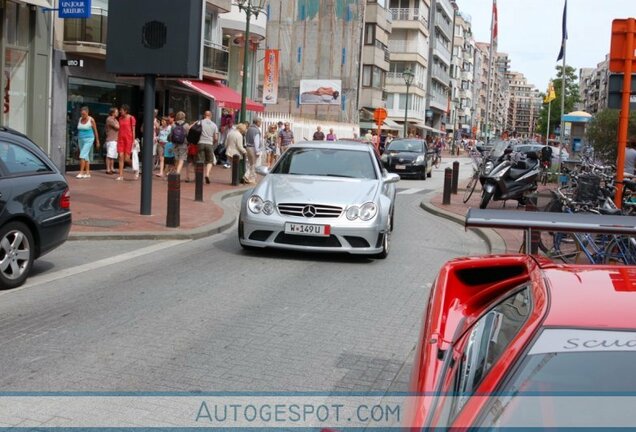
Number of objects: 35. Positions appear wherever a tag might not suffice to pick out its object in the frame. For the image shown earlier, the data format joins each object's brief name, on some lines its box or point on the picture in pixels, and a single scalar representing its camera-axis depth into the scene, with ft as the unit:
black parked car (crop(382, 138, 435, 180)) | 97.40
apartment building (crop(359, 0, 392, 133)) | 204.44
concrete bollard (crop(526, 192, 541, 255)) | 31.16
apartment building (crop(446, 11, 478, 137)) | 393.09
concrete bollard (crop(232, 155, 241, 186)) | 68.59
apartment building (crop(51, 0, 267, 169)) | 71.56
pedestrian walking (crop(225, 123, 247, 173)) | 70.74
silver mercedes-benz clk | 31.45
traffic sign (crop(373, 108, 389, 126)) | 142.74
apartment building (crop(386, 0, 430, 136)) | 251.80
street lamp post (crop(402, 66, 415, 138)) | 172.04
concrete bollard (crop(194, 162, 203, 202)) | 51.80
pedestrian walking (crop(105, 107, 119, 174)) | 66.85
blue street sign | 63.41
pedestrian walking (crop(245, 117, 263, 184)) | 73.26
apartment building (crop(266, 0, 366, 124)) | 192.24
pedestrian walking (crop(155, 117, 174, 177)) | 71.26
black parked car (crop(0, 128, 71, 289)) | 24.64
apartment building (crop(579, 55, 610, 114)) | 575.87
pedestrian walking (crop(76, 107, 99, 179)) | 64.34
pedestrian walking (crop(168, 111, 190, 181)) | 64.72
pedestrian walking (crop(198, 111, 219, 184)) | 67.15
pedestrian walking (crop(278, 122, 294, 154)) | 102.37
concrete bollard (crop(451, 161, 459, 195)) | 69.61
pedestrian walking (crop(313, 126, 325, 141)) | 106.93
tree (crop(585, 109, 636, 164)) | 69.36
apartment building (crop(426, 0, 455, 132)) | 292.20
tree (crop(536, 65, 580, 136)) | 304.13
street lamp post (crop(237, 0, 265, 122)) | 73.61
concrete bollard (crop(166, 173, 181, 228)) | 38.63
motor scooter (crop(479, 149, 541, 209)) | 53.72
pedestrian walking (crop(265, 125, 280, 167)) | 105.19
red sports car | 6.97
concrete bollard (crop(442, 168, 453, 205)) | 59.36
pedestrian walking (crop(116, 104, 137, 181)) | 66.18
